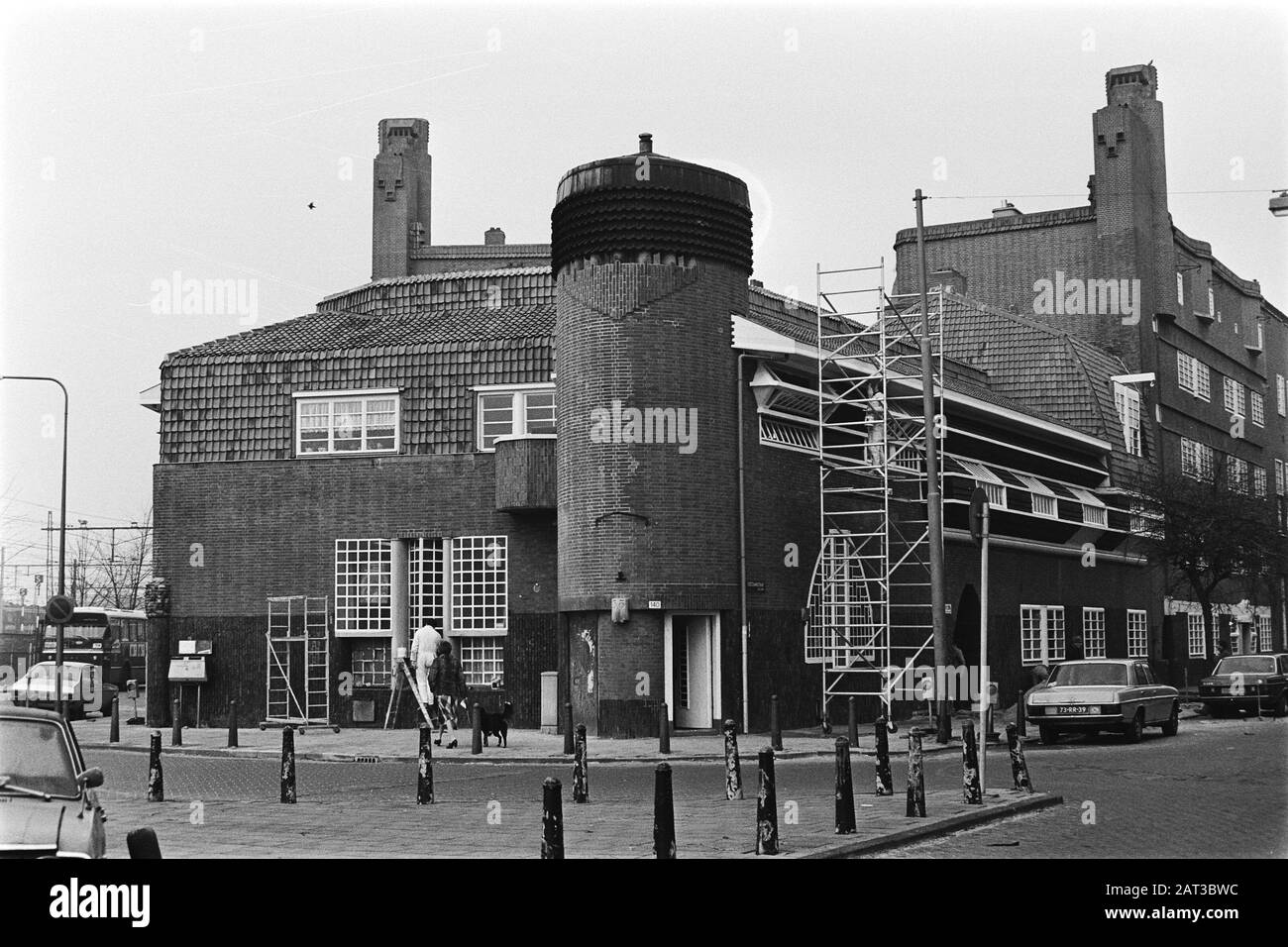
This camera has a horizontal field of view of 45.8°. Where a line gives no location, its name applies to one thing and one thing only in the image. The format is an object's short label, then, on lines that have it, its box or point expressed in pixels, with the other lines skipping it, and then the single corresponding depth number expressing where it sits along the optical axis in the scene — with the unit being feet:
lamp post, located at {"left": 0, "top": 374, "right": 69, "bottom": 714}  125.93
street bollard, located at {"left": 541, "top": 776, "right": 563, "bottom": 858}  39.09
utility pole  89.71
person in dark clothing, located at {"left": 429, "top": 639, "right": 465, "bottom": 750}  93.76
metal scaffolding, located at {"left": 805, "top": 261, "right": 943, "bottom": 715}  110.63
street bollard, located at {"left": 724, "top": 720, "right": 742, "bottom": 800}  60.03
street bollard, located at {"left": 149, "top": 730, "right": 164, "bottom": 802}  63.26
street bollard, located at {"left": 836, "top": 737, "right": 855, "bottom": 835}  47.14
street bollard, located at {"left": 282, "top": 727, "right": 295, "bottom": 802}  61.00
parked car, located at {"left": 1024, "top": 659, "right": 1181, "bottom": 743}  88.07
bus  164.76
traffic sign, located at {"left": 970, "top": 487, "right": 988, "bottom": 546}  57.67
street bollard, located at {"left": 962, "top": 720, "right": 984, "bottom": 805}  54.65
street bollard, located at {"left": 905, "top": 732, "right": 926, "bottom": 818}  50.75
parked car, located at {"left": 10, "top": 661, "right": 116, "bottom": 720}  130.72
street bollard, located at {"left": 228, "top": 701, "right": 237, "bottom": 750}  91.35
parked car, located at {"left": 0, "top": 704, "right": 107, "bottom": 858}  30.14
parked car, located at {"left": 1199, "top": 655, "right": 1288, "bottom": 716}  115.24
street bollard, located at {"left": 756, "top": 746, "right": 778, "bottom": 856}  42.27
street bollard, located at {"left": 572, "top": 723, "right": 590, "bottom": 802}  59.98
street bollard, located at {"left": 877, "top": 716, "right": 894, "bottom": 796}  57.77
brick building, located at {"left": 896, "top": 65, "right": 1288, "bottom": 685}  171.53
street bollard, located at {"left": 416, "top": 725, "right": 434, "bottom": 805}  59.06
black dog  90.89
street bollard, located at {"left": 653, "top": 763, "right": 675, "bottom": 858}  40.34
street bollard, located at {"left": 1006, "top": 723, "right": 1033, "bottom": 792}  59.21
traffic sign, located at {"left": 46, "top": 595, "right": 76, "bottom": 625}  96.48
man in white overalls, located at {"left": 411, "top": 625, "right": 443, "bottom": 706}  98.99
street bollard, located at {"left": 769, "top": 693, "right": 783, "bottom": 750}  84.64
